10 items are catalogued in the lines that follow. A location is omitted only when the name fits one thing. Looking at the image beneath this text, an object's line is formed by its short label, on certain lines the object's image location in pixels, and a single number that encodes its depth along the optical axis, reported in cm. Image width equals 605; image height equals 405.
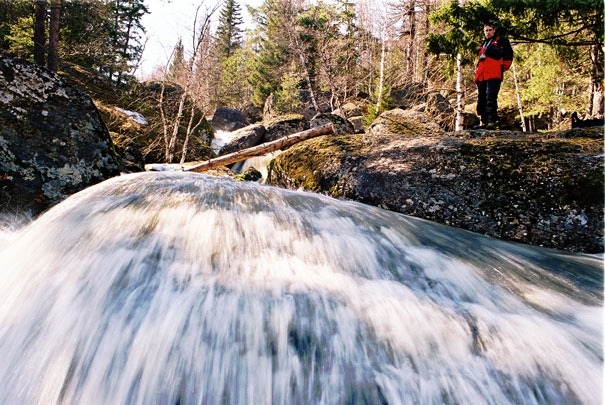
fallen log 713
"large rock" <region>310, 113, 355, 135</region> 1024
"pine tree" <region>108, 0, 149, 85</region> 2370
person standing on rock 544
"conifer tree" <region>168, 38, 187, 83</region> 1259
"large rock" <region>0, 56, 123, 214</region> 338
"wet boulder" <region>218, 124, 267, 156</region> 1723
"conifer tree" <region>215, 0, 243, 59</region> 4562
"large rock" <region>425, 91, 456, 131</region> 1374
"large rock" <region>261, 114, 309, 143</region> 1834
